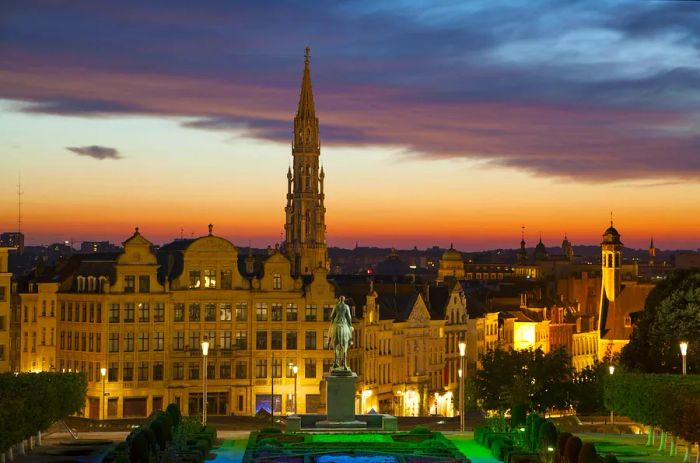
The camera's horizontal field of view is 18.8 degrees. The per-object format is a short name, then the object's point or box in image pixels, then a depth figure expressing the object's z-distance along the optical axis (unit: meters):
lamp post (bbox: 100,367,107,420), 141.76
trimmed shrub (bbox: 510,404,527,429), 103.56
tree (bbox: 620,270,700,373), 128.12
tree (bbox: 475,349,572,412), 141.88
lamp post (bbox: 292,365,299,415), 149.00
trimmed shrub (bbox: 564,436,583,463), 82.12
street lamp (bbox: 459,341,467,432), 110.65
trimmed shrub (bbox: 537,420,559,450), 90.50
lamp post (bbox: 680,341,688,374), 107.31
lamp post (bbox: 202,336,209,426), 112.19
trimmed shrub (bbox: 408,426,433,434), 101.62
